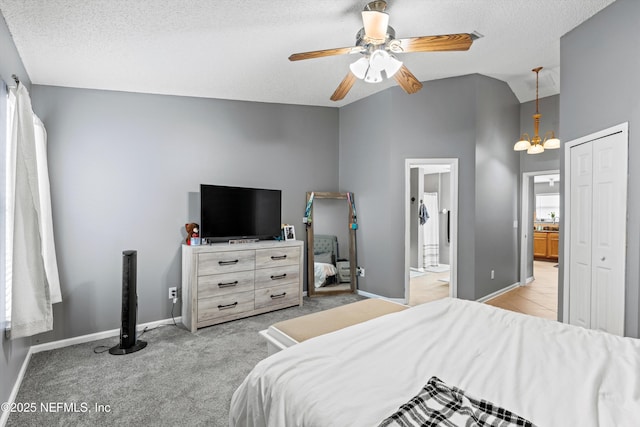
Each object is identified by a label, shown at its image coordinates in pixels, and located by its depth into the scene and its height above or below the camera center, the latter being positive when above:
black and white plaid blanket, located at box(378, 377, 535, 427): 0.86 -0.58
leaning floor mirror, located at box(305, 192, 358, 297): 4.54 -0.43
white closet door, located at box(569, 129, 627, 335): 2.37 -0.15
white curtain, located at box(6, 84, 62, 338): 2.09 -0.16
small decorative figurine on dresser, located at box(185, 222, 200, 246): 3.47 -0.26
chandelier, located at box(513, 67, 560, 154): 4.01 +0.96
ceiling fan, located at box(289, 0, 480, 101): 2.04 +1.17
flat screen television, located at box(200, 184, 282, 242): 3.51 -0.01
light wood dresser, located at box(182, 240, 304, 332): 3.29 -0.78
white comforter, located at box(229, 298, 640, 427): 0.98 -0.60
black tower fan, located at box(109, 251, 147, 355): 2.85 -0.89
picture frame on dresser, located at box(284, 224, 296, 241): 4.30 -0.27
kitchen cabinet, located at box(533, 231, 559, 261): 7.82 -0.78
